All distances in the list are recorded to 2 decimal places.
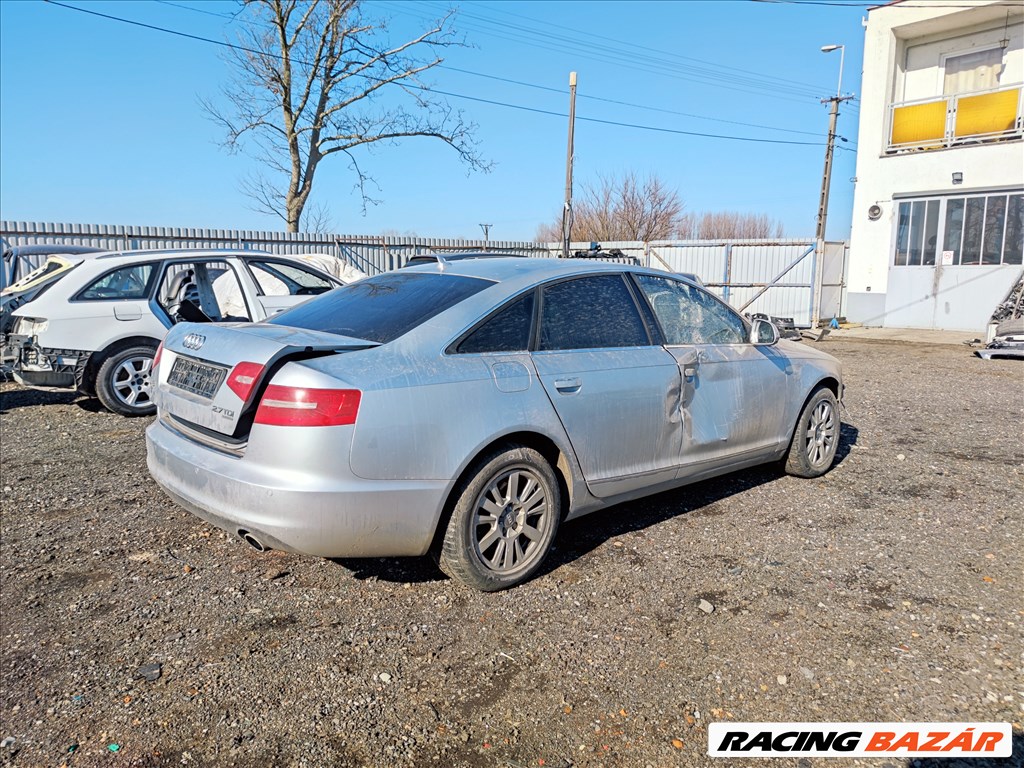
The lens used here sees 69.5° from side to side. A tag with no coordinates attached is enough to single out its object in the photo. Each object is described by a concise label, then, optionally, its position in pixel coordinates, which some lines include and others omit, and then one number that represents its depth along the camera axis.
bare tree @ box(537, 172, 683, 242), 36.97
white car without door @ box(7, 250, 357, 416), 7.30
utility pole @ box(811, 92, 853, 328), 26.86
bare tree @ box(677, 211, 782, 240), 48.18
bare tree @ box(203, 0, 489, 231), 22.91
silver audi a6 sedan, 3.02
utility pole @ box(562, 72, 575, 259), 20.45
